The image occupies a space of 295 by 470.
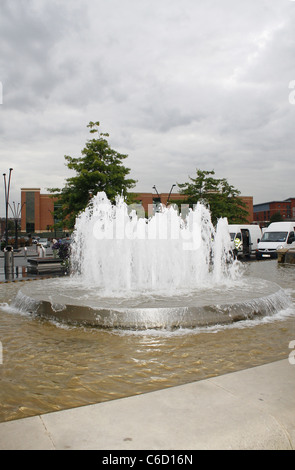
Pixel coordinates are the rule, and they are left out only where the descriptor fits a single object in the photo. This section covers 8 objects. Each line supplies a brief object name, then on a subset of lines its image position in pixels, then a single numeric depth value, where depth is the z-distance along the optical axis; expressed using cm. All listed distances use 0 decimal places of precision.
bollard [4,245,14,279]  1505
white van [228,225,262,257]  2641
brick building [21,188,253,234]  9238
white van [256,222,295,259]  2444
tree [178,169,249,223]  4297
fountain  674
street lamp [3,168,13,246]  3597
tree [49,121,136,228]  3034
